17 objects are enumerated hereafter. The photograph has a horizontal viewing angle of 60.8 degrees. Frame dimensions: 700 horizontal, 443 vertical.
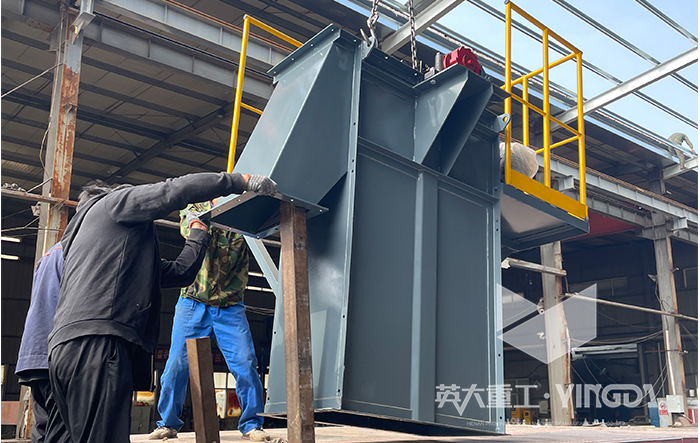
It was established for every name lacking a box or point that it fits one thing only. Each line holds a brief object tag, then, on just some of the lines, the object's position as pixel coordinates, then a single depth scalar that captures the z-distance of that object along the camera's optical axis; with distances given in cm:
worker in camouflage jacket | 438
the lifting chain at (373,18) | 436
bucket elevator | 345
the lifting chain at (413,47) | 439
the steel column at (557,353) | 1368
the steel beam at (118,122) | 1402
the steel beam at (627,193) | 1466
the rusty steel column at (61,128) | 814
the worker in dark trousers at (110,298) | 264
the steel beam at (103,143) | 1511
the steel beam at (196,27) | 949
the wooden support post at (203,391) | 323
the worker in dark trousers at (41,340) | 340
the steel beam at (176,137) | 1488
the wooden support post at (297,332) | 296
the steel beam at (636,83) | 1253
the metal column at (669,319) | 1628
